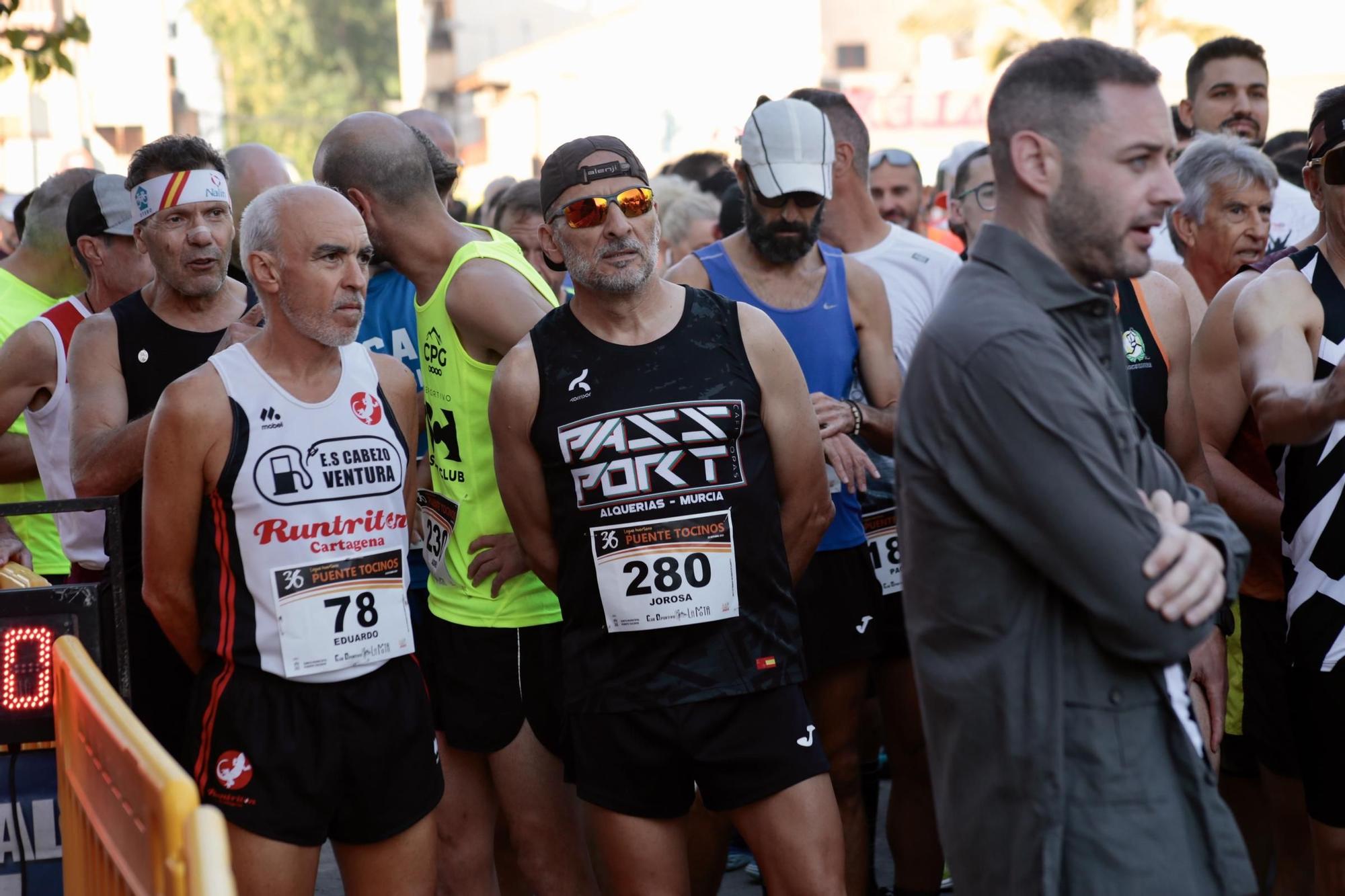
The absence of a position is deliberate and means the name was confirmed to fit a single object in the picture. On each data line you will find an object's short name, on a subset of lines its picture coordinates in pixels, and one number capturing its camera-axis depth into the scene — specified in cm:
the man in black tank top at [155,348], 952
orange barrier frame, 462
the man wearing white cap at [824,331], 978
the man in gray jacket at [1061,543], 514
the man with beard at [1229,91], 1487
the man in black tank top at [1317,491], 781
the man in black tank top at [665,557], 776
